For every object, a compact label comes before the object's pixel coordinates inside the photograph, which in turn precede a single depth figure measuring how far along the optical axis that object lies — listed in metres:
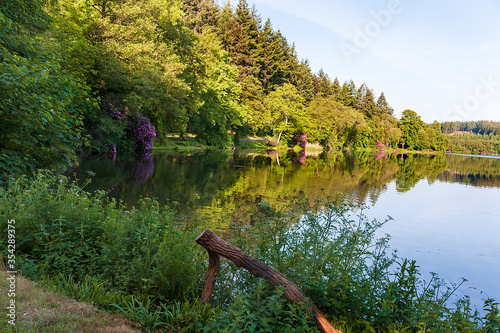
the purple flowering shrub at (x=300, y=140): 59.44
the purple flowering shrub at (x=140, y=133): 27.16
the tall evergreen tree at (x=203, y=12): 50.98
